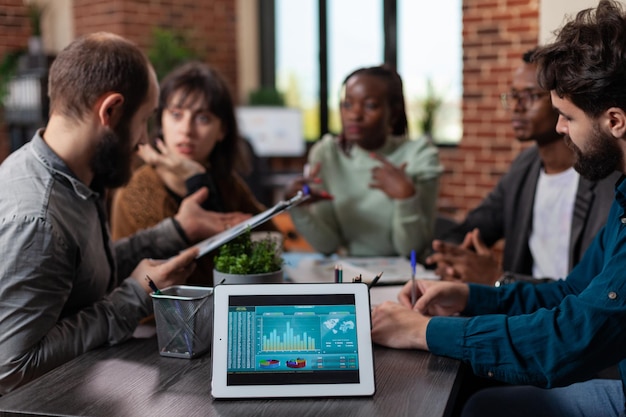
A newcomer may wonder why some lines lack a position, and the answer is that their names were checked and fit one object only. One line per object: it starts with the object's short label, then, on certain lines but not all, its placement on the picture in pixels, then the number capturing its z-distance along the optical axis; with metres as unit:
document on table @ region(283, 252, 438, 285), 2.04
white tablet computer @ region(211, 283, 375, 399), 1.22
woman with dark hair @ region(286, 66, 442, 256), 2.45
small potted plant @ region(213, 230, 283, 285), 1.55
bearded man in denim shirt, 1.29
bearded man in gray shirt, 1.41
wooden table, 1.16
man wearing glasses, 2.16
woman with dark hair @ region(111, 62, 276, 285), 2.23
